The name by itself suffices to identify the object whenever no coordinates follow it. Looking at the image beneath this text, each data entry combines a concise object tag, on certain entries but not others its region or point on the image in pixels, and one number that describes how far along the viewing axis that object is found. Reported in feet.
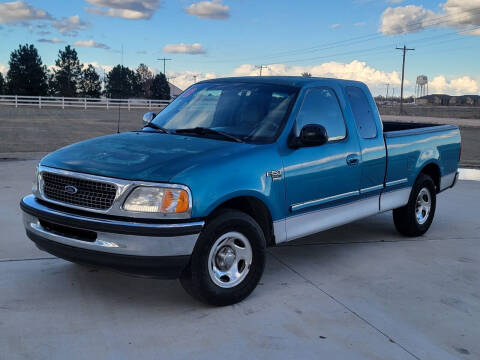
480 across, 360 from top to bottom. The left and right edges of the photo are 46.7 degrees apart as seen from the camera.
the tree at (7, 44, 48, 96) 273.13
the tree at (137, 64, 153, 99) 423.35
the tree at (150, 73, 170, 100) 320.09
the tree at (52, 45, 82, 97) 296.10
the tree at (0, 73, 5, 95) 279.90
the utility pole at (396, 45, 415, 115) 259.60
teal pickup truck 12.87
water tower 473.67
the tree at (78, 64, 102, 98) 311.47
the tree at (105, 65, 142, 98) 285.88
